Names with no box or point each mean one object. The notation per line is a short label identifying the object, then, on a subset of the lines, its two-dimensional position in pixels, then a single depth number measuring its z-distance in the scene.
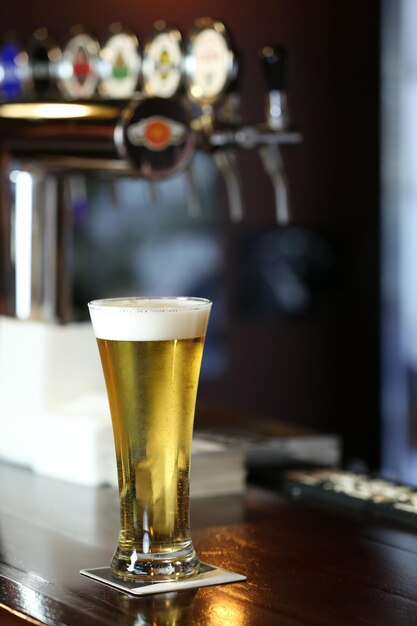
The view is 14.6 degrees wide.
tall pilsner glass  1.08
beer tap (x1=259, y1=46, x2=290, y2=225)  1.81
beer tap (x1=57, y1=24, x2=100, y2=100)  2.09
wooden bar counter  1.03
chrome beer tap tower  1.61
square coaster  1.07
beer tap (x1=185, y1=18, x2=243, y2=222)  1.82
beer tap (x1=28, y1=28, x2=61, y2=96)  2.16
